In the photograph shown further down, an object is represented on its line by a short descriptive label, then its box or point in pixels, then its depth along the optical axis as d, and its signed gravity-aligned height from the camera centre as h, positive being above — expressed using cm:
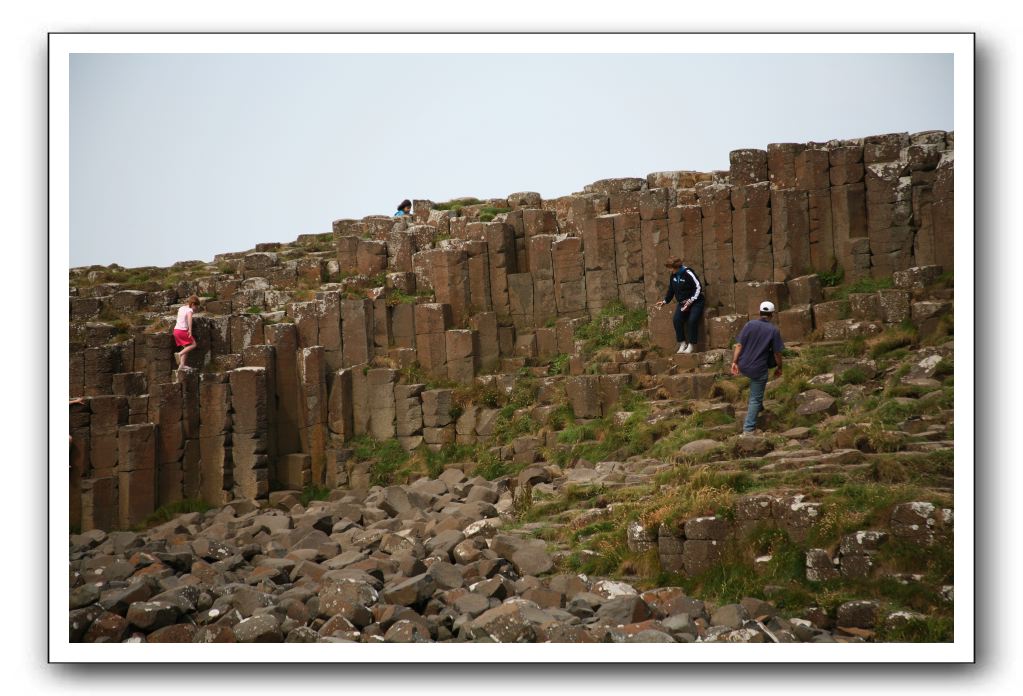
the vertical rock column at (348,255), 2866 +241
